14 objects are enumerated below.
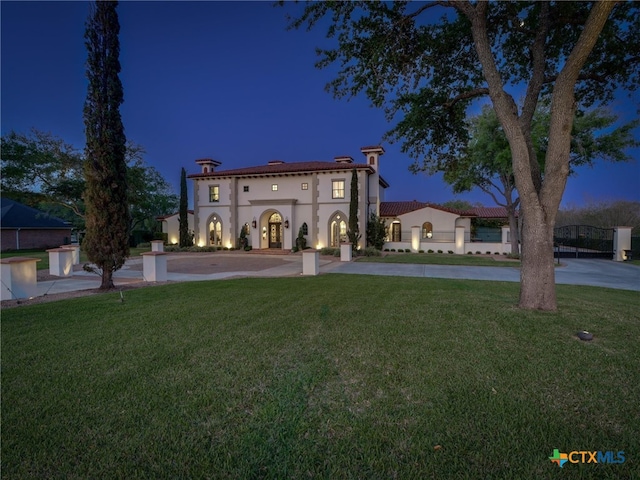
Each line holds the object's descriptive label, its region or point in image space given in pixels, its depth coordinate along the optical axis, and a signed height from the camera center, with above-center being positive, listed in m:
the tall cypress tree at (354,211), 20.88 +1.65
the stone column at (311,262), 11.77 -1.14
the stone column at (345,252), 17.62 -1.07
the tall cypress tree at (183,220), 24.86 +1.16
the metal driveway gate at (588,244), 19.78 -0.71
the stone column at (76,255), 12.77 -1.10
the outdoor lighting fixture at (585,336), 4.33 -1.49
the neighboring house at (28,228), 25.56 +0.43
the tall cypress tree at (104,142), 8.23 +2.58
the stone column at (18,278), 7.26 -1.14
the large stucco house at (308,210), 22.38 +1.94
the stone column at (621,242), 17.55 -0.41
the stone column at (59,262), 11.24 -1.11
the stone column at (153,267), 10.34 -1.20
